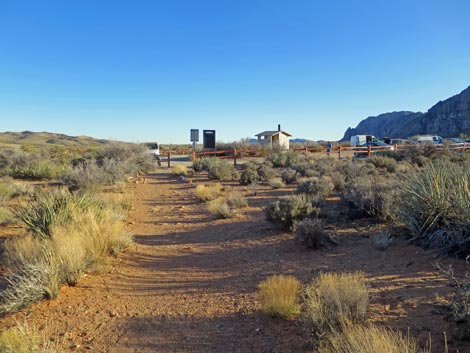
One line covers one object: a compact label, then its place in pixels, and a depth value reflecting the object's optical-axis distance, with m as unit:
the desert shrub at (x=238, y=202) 10.45
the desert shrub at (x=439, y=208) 5.05
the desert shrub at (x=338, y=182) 12.19
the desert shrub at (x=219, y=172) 17.16
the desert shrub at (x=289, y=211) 7.62
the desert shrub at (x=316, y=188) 10.63
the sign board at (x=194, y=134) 29.85
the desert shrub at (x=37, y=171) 16.84
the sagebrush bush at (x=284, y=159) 22.25
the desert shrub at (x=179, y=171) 19.38
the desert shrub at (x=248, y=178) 15.63
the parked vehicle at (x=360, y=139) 40.88
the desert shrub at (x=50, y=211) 6.15
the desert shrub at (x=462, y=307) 2.93
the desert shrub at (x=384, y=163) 17.72
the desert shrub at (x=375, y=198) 7.26
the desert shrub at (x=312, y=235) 6.17
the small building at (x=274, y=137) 42.97
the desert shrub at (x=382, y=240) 5.71
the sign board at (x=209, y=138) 34.16
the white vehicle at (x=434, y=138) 43.45
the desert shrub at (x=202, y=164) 20.81
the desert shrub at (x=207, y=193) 11.99
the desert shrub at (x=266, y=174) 16.12
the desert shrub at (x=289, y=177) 15.54
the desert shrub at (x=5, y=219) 7.98
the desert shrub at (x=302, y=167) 17.52
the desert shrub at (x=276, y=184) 13.80
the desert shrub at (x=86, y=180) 12.18
